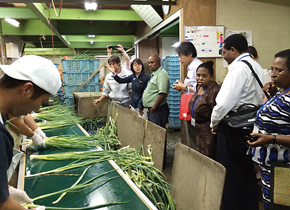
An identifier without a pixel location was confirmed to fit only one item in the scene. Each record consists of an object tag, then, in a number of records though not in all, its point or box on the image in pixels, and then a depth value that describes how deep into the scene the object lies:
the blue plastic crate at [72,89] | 4.81
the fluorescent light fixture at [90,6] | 4.29
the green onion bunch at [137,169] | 1.49
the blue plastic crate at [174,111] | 5.67
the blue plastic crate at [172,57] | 5.39
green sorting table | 1.16
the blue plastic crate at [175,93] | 5.55
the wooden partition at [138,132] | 1.97
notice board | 3.35
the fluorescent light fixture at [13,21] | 5.59
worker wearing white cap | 0.78
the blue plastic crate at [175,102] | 5.58
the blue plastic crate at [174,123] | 5.70
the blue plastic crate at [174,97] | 5.57
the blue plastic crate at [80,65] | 4.64
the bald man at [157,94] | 3.18
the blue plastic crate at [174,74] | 5.50
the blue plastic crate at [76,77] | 4.75
